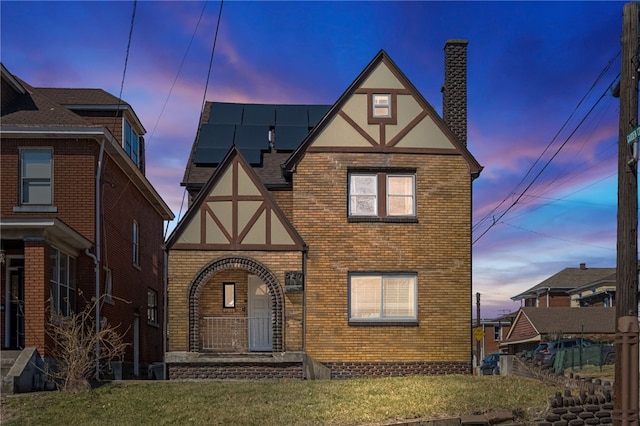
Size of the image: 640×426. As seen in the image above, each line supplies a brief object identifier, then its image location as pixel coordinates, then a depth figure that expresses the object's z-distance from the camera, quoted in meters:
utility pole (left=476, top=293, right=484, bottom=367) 50.46
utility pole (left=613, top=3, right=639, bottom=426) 11.59
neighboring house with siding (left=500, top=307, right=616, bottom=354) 47.44
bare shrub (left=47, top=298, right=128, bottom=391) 16.55
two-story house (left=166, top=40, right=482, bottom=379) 20.84
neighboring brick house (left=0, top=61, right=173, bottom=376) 18.14
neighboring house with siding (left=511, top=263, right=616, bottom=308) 58.88
